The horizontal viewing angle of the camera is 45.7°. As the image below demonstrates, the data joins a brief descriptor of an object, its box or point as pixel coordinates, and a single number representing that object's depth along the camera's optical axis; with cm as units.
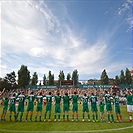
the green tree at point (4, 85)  6712
